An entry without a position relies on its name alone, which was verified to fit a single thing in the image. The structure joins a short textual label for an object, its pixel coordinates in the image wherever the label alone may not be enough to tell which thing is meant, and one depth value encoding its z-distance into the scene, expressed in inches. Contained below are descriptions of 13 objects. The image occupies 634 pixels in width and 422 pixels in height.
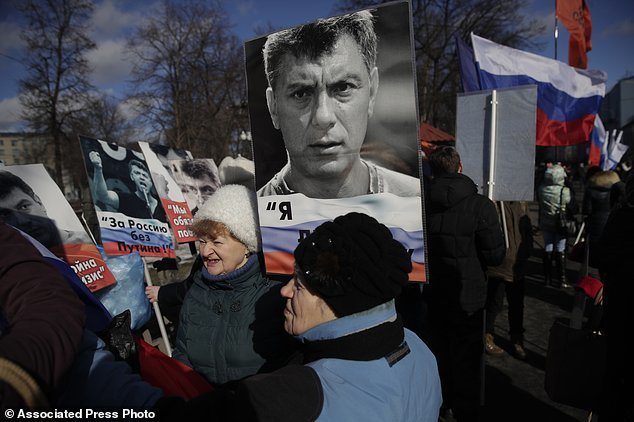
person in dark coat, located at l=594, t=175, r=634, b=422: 83.0
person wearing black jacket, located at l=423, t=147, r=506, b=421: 116.3
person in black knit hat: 37.3
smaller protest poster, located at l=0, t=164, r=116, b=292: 100.5
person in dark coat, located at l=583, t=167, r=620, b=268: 200.4
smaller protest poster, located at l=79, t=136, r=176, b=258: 133.7
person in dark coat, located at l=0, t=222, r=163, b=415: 25.8
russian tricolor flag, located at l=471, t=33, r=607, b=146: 191.5
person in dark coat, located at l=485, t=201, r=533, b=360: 152.6
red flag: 291.0
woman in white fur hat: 72.6
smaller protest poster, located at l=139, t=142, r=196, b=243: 171.0
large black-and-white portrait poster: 63.9
